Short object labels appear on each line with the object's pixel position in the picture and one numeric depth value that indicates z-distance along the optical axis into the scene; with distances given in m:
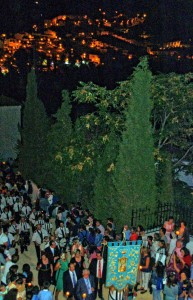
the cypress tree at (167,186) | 18.55
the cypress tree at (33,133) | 25.23
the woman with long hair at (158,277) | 11.84
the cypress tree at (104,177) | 18.53
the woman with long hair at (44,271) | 11.83
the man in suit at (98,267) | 12.33
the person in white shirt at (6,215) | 16.20
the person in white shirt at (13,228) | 15.13
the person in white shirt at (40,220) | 15.49
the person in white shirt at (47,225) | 15.44
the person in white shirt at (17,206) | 17.01
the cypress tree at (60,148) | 21.81
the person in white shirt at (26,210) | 16.86
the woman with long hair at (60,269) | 12.12
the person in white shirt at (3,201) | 18.05
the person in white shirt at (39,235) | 14.50
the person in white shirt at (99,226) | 14.78
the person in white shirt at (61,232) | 14.86
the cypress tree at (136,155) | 17.42
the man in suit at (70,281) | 11.40
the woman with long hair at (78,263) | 11.75
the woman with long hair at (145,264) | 12.57
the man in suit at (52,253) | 12.74
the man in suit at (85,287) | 10.93
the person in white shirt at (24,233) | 15.62
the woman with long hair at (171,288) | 11.02
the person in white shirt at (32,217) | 16.05
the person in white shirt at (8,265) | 11.65
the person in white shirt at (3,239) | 13.61
